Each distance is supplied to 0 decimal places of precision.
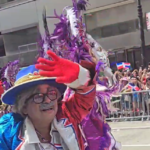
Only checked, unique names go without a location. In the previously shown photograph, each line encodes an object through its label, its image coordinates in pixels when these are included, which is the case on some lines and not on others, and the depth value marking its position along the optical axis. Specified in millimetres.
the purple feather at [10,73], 3637
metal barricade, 8148
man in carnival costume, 1808
